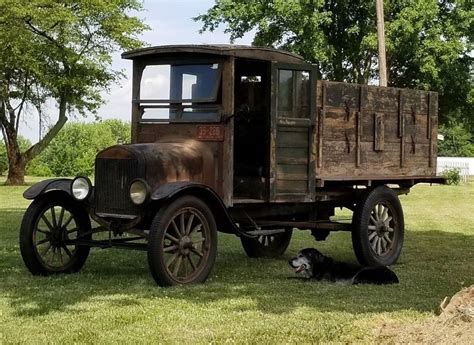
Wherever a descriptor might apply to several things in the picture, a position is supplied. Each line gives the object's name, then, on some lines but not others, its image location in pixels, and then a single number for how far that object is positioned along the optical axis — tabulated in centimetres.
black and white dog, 858
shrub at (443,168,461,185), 3981
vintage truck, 827
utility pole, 2588
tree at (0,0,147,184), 3512
